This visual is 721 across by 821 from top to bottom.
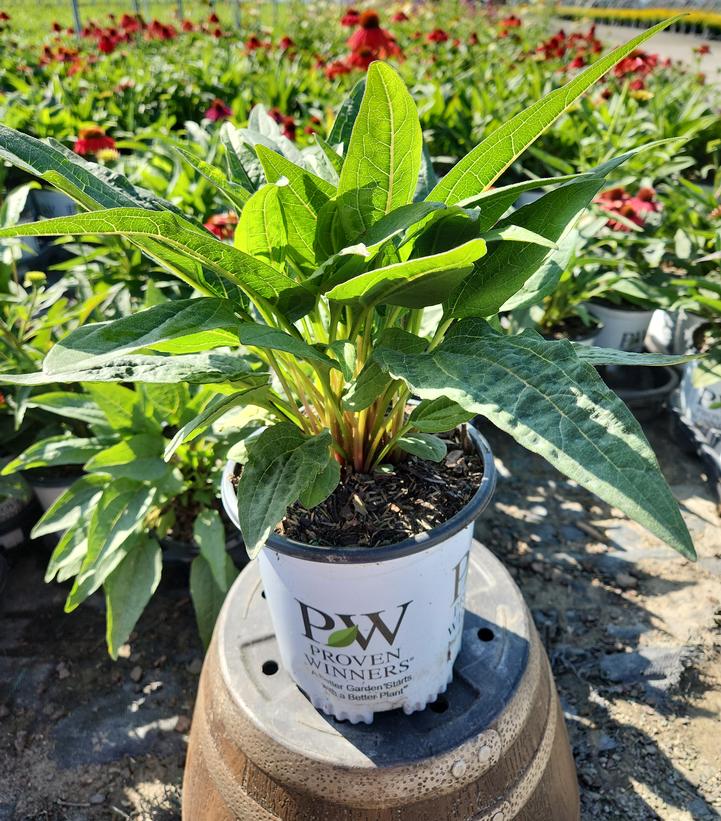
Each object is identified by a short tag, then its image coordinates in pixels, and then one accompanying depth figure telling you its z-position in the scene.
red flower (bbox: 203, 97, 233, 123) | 2.73
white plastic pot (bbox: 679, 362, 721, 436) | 2.03
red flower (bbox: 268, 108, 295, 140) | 2.22
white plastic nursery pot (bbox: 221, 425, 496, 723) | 0.77
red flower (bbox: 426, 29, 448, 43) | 4.09
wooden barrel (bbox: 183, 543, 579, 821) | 0.84
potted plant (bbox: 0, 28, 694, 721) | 0.54
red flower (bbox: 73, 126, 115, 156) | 2.04
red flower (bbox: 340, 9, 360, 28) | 3.51
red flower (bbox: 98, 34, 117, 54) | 3.88
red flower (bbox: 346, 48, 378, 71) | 2.89
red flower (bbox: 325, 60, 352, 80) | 3.19
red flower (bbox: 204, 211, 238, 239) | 1.75
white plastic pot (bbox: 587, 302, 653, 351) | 2.38
